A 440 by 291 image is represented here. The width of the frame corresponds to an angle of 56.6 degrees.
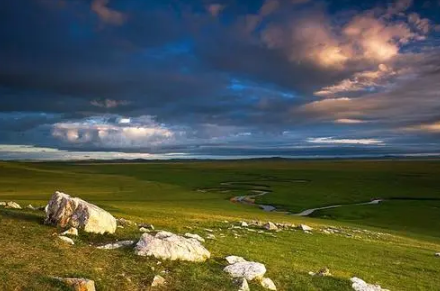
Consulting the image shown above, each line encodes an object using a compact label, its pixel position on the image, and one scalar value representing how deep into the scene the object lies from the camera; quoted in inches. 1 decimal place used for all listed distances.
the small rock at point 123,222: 1173.2
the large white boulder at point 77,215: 920.3
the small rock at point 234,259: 782.7
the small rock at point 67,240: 811.4
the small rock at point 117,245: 803.4
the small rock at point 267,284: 665.6
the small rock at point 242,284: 628.2
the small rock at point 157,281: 603.3
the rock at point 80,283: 544.9
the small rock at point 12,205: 1434.5
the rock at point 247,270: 688.2
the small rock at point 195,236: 1033.4
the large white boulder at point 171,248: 749.9
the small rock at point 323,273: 802.2
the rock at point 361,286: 732.5
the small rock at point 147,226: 1176.7
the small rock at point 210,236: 1149.1
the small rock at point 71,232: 873.6
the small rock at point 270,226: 1583.4
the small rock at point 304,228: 1695.4
